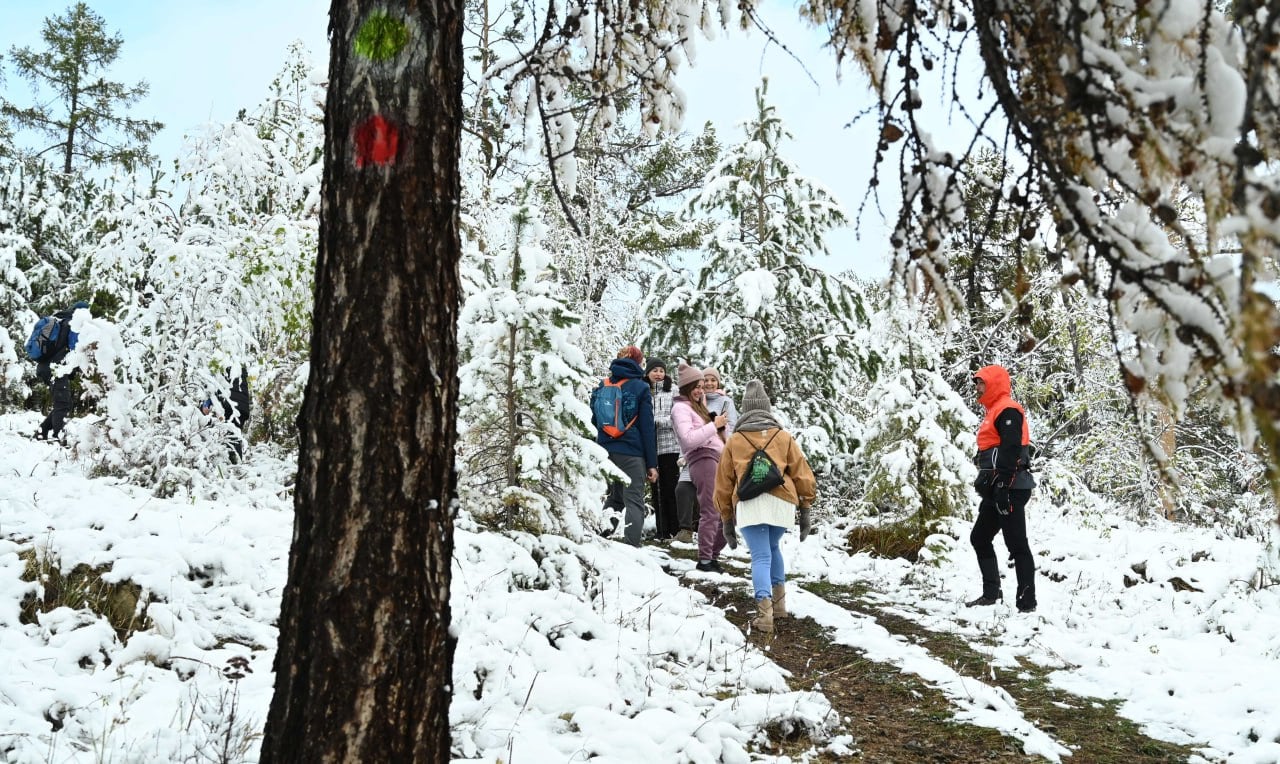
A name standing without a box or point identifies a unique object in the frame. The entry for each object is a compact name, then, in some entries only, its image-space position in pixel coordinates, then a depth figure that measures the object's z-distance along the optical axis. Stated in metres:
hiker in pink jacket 8.90
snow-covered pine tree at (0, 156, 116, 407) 19.52
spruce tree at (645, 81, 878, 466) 13.67
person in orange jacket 7.38
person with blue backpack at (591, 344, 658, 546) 9.54
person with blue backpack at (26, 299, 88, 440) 11.28
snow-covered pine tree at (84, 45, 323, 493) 7.57
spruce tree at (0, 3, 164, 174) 24.72
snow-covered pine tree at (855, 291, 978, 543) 10.78
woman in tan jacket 6.75
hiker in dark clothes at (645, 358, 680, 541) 10.93
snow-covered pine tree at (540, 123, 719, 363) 18.00
